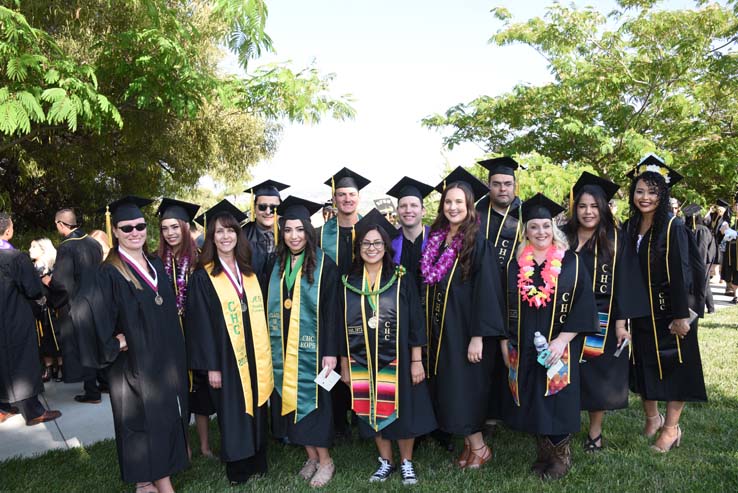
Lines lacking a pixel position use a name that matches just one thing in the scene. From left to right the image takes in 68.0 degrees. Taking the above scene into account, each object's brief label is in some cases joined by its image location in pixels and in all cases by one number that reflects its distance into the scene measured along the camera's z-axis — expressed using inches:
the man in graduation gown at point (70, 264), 211.2
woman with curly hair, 150.4
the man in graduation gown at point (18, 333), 193.3
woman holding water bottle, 139.2
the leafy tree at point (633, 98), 354.3
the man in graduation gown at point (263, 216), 191.2
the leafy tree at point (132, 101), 197.2
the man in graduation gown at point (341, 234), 174.6
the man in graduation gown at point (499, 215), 160.9
